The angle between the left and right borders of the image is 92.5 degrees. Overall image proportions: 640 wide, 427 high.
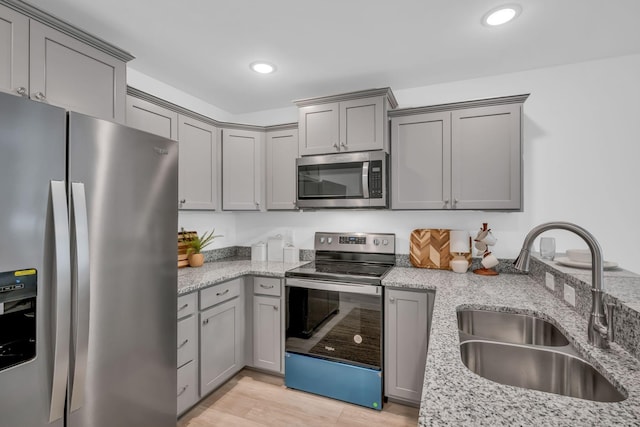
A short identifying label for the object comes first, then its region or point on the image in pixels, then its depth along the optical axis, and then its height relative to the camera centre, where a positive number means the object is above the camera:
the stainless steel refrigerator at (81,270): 1.08 -0.23
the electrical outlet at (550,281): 1.77 -0.40
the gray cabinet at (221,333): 2.20 -0.92
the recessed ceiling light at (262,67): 2.27 +1.12
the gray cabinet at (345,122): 2.39 +0.75
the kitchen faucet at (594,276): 1.02 -0.21
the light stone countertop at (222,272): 2.11 -0.47
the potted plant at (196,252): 2.66 -0.33
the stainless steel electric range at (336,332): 2.19 -0.88
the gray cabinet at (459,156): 2.19 +0.45
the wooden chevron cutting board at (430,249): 2.53 -0.29
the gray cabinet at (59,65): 1.35 +0.75
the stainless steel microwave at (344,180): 2.37 +0.28
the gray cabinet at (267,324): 2.50 -0.91
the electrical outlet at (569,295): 1.47 -0.40
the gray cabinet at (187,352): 2.00 -0.93
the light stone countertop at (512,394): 0.70 -0.46
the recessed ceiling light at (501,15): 1.64 +1.11
